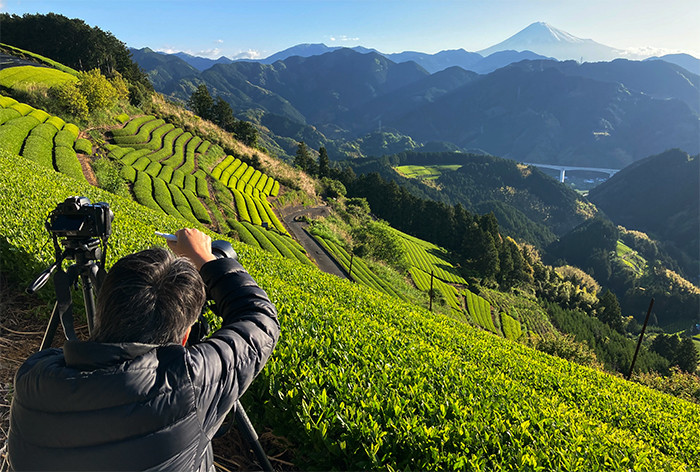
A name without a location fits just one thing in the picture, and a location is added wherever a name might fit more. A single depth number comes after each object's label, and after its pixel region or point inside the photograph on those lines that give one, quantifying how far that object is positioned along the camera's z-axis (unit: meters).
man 1.30
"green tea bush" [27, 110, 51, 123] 26.94
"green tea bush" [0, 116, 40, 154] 19.58
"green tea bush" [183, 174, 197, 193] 32.28
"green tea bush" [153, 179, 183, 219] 24.92
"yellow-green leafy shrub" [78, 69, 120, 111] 32.41
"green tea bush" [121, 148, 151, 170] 30.38
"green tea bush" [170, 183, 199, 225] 26.31
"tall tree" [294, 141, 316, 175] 73.19
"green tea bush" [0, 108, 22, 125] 22.89
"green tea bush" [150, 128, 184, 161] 35.28
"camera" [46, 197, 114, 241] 2.20
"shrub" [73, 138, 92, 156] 26.62
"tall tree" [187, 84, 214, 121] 58.31
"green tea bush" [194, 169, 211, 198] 32.53
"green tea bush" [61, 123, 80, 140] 28.03
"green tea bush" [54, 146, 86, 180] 20.97
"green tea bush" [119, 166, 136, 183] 26.91
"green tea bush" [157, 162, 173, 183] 31.53
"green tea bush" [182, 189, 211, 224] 27.73
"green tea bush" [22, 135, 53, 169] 19.98
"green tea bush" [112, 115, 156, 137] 34.52
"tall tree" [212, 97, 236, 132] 59.94
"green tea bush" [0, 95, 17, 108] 25.51
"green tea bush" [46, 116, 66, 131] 27.38
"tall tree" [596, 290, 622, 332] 71.50
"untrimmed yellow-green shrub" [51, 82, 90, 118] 31.12
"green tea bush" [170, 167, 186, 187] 31.87
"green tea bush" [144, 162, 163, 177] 30.73
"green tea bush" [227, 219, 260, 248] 28.12
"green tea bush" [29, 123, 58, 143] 23.24
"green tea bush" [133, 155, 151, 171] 30.61
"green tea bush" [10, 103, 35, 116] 26.15
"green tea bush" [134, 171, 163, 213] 24.52
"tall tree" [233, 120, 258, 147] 59.88
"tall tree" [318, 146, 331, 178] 77.57
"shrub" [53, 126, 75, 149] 24.57
